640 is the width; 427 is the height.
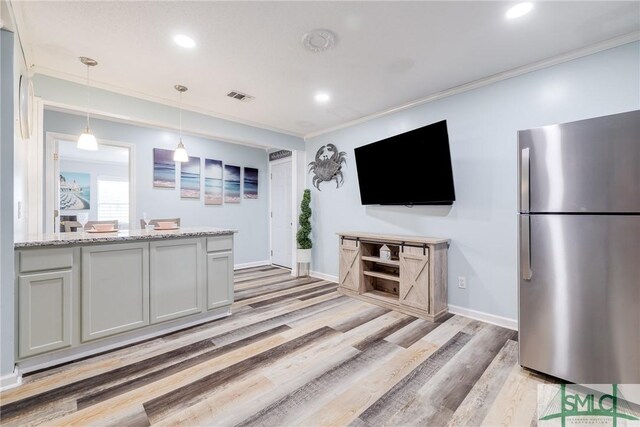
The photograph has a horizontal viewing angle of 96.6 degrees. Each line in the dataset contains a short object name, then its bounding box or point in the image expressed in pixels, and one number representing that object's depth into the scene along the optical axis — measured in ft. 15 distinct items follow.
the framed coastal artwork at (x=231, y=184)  17.80
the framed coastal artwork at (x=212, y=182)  16.94
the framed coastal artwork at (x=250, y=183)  18.74
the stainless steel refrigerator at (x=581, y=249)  5.34
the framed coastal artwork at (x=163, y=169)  14.96
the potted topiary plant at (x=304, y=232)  15.75
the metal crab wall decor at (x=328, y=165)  14.70
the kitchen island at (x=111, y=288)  6.64
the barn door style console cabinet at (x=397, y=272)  9.96
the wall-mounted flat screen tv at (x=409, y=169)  9.74
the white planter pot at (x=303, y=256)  15.71
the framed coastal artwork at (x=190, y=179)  15.96
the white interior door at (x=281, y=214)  18.38
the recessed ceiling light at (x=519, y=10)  6.20
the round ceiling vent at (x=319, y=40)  7.15
